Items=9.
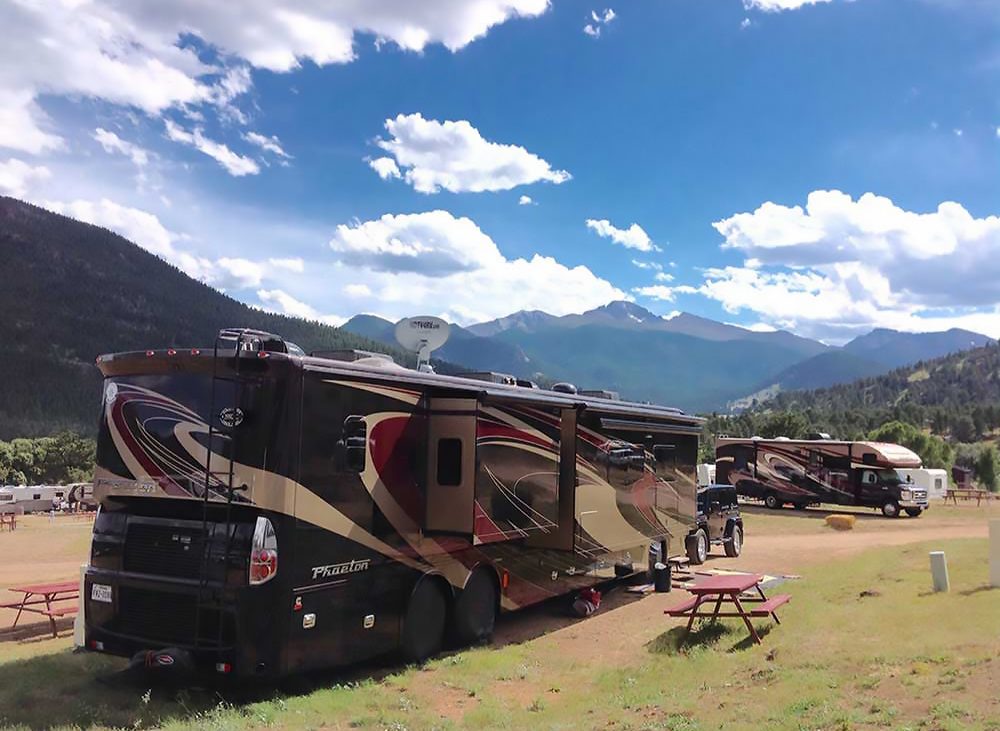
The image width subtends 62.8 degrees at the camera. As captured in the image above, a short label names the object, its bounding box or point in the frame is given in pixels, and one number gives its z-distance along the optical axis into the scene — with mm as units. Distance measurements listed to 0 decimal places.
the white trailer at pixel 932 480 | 39019
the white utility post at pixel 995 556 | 11578
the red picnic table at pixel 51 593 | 10953
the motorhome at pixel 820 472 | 33500
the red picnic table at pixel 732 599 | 9781
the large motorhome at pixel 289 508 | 7441
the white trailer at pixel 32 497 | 55625
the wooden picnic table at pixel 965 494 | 42144
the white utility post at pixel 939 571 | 11688
